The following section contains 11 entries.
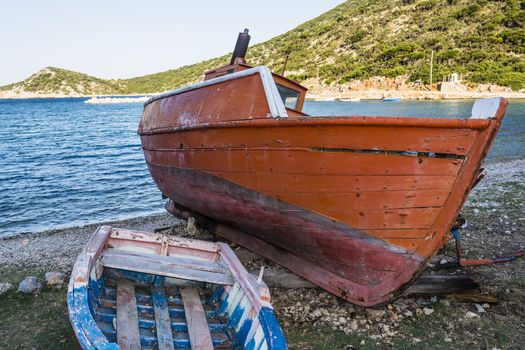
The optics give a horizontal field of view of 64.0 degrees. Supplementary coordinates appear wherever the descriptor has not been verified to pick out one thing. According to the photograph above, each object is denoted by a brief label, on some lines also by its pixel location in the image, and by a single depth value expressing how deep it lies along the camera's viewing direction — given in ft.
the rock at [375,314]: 15.68
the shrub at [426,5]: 302.35
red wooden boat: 13.15
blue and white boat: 12.13
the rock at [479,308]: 15.75
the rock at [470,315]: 15.43
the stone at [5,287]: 18.72
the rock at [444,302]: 16.33
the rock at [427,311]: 15.80
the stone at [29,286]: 18.47
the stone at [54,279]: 19.38
